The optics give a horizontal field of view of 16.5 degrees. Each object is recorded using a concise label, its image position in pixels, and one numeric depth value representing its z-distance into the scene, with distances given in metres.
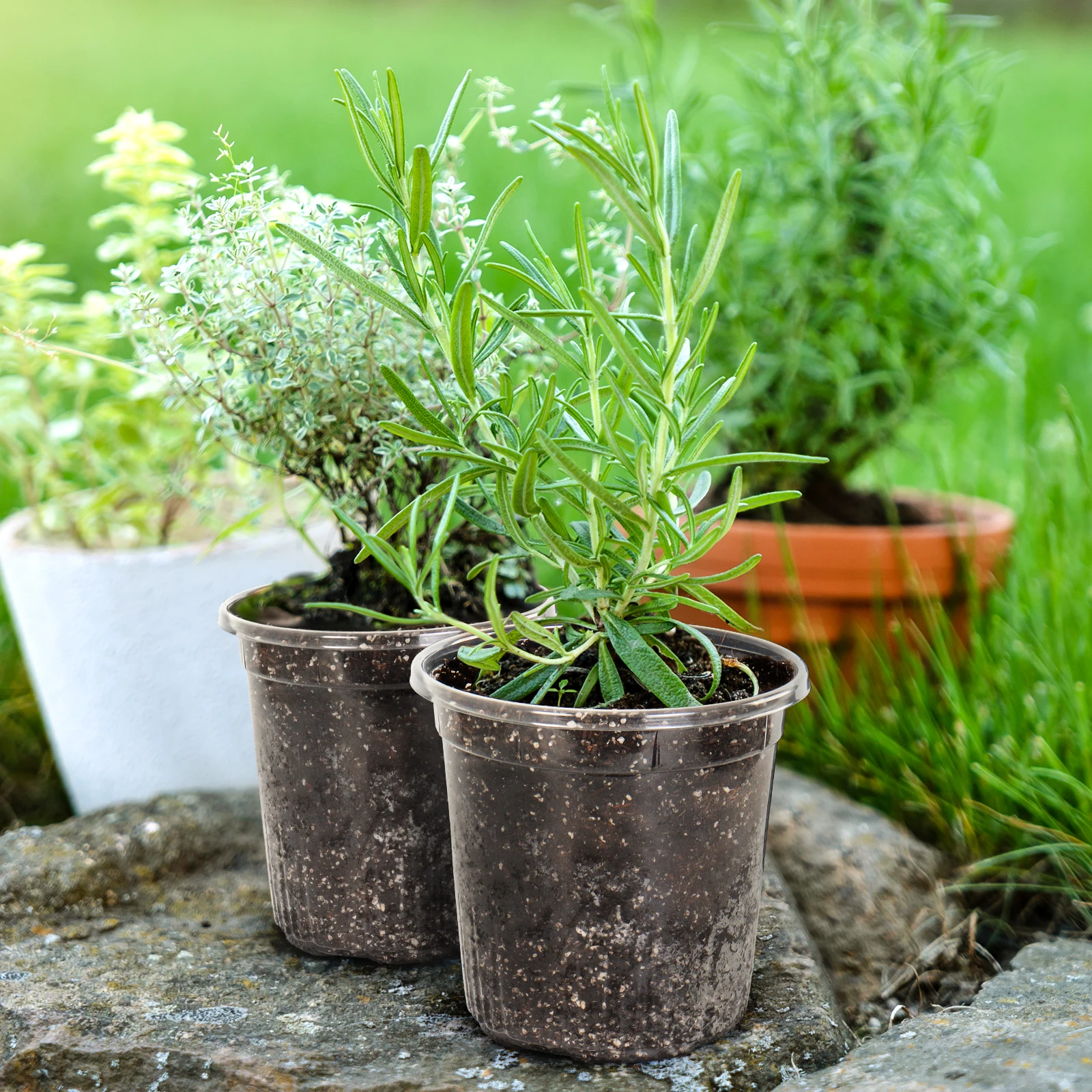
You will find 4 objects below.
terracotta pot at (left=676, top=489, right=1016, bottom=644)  1.37
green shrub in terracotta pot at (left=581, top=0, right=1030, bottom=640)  1.37
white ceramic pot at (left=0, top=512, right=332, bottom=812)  1.31
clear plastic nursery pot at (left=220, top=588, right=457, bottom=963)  1.18
